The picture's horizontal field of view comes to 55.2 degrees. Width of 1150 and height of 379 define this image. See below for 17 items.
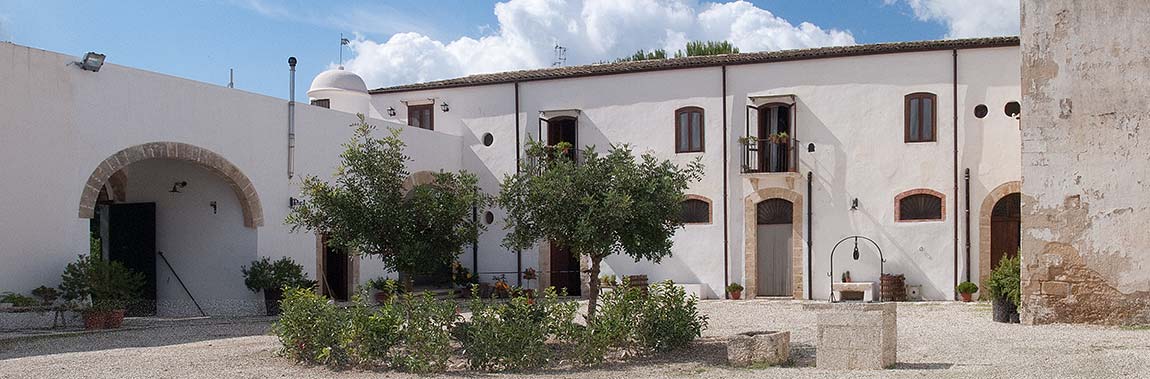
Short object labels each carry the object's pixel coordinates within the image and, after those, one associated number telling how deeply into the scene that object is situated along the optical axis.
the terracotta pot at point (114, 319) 14.50
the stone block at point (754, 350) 10.45
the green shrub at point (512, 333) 10.35
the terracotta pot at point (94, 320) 14.24
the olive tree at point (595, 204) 11.36
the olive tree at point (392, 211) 11.45
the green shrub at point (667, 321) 11.19
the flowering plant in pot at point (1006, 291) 15.11
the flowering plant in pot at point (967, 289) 18.94
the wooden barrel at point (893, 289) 19.42
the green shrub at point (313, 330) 10.59
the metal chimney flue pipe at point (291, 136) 18.27
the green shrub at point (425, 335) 10.27
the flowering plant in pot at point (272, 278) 17.31
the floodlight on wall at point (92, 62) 14.73
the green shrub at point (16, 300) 13.56
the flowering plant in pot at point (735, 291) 20.77
